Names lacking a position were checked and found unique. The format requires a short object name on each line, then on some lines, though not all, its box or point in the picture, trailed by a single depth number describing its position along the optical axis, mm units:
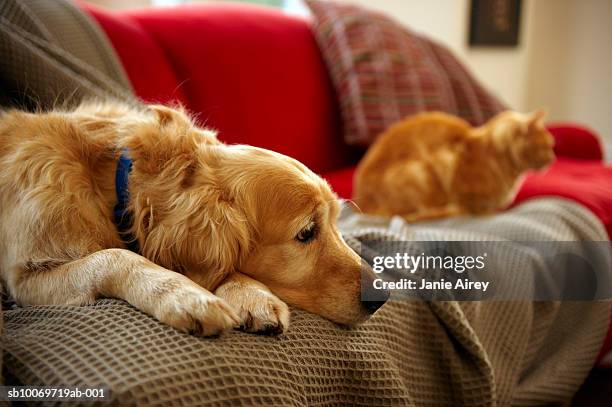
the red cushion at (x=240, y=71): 2164
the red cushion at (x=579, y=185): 2141
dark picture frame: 4570
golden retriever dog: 960
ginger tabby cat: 2395
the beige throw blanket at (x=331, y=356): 776
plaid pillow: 2807
